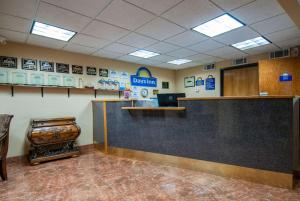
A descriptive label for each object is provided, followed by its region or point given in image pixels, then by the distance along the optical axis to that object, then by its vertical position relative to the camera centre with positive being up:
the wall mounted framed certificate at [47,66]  4.00 +0.86
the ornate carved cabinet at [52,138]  3.47 -0.77
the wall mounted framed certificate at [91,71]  4.73 +0.87
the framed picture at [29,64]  3.77 +0.86
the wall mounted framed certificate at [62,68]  4.22 +0.85
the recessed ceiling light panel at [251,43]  3.88 +1.34
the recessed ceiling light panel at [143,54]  4.66 +1.33
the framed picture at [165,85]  6.81 +0.61
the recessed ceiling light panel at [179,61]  5.62 +1.31
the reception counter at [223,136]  2.27 -0.59
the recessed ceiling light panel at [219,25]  2.89 +1.35
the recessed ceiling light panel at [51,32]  3.02 +1.34
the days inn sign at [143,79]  5.85 +0.79
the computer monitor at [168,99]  3.26 +0.02
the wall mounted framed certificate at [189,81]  6.60 +0.73
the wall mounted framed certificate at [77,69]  4.47 +0.86
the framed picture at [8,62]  3.52 +0.86
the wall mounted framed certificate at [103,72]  4.99 +0.86
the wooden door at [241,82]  5.23 +0.56
